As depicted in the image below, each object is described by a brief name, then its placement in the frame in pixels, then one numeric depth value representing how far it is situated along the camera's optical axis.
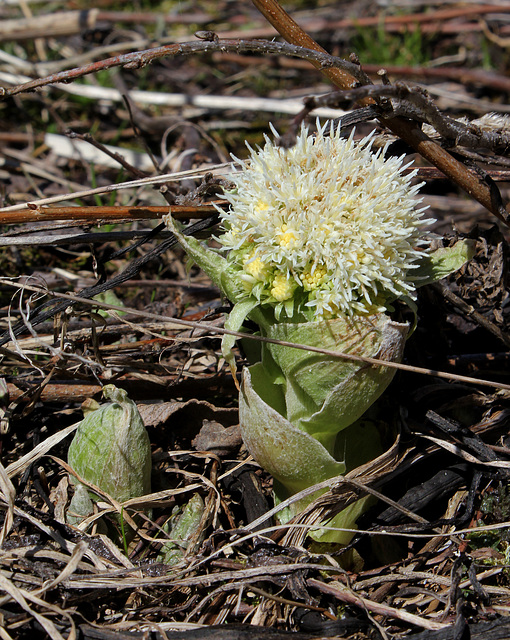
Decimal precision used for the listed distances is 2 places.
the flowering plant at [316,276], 0.79
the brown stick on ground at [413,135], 0.83
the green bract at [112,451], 0.81
